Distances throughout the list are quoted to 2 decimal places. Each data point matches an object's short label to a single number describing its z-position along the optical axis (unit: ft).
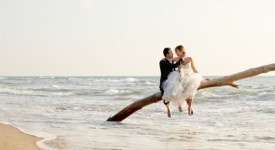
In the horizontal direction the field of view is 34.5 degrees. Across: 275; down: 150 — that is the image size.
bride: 29.14
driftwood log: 29.73
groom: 29.25
